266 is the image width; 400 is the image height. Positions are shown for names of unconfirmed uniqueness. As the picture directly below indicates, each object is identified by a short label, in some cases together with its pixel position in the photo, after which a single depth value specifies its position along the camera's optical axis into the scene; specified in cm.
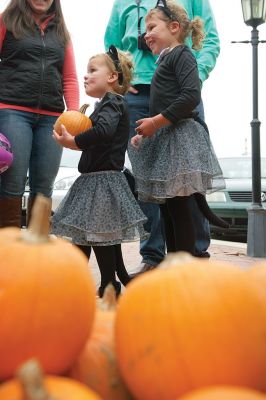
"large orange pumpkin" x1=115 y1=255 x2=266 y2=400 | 69
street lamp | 608
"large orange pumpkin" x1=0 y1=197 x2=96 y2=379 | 73
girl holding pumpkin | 298
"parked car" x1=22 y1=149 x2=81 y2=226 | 806
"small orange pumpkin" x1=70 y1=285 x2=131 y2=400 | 81
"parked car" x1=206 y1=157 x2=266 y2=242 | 799
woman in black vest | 313
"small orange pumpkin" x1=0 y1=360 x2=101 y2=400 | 55
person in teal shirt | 359
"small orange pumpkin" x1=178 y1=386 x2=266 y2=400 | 59
